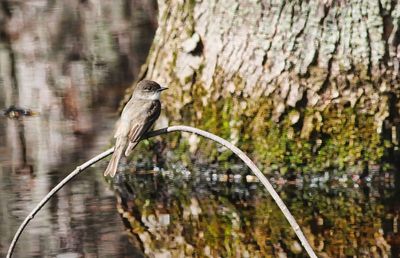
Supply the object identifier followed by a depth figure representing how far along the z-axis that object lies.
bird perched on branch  12.40
